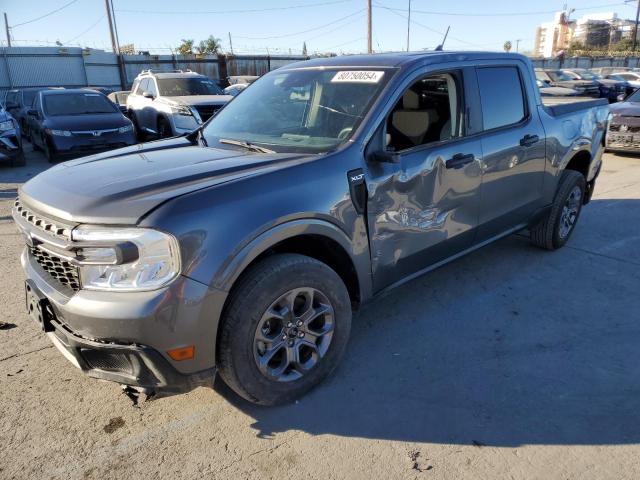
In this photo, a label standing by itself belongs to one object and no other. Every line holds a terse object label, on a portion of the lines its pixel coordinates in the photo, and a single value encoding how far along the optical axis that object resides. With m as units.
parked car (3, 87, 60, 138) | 13.61
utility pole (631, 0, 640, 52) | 49.16
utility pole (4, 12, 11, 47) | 55.75
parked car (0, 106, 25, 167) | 9.74
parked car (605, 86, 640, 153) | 10.32
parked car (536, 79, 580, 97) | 17.33
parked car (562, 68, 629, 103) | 21.05
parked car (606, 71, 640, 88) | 23.71
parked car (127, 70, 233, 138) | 10.98
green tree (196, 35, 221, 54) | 55.59
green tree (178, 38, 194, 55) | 50.17
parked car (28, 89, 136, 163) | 9.91
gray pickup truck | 2.30
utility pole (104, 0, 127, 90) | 39.19
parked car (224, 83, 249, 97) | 17.73
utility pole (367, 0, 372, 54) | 31.22
